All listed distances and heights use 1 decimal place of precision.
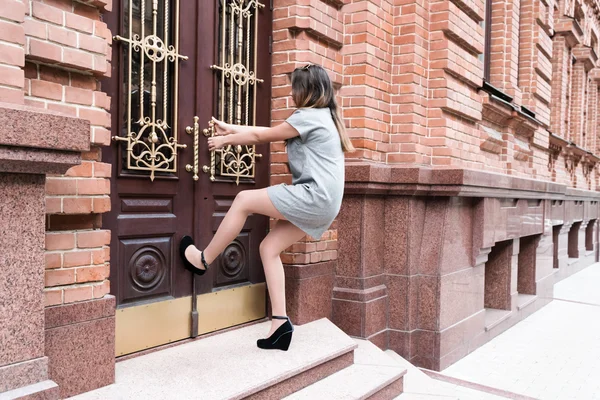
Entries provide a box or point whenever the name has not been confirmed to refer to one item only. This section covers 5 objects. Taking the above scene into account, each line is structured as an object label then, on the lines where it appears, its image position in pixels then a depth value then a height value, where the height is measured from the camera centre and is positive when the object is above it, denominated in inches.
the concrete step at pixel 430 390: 156.3 -57.7
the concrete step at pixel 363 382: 134.0 -49.6
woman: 131.0 +7.2
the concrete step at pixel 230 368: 111.8 -40.8
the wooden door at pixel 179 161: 131.7 +8.2
